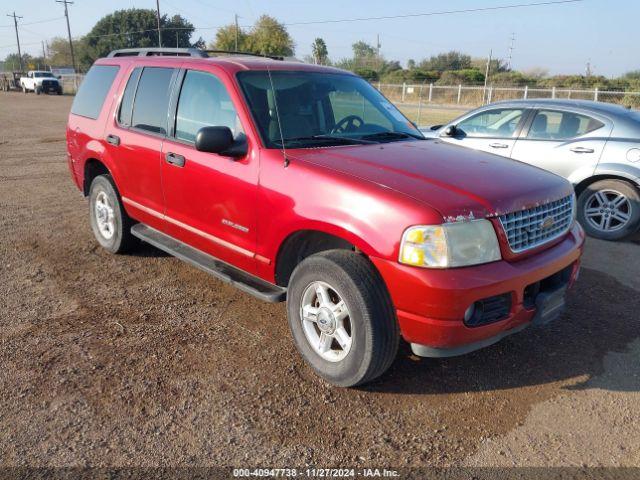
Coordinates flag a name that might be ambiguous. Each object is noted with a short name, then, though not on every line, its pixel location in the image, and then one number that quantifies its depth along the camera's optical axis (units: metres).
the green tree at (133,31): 70.38
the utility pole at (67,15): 61.04
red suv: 2.75
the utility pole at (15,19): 77.12
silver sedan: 6.09
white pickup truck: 42.38
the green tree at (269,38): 57.41
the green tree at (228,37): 60.03
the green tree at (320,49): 60.84
